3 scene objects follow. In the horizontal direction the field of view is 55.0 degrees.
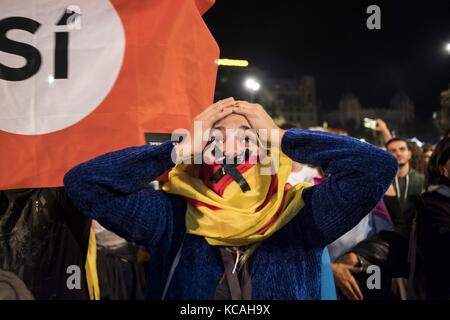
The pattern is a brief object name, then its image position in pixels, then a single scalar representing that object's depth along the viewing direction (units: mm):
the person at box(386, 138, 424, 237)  4336
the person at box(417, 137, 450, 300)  2163
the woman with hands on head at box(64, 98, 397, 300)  1571
